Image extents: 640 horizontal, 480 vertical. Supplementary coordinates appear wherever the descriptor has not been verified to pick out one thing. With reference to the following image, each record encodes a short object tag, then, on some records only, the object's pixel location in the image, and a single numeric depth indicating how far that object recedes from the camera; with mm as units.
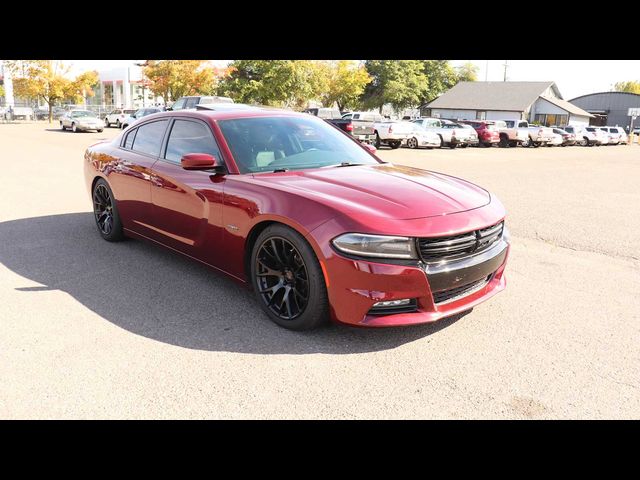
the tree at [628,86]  134000
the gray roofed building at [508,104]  61219
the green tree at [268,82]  42594
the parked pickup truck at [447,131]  27219
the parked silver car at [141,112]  30641
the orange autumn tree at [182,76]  45469
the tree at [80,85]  47906
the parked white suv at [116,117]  38316
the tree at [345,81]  61562
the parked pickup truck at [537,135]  33625
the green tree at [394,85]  68812
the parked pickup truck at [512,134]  31781
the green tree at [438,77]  77125
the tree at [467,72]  86738
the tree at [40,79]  45281
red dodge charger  3447
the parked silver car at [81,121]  31688
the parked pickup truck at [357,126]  24925
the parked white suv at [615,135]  44488
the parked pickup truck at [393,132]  25422
